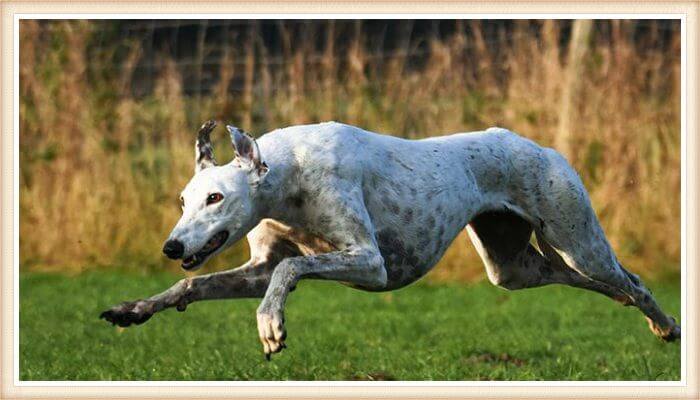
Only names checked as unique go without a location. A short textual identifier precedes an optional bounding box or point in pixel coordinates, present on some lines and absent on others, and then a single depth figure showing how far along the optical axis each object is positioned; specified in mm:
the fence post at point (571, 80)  28375
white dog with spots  13055
